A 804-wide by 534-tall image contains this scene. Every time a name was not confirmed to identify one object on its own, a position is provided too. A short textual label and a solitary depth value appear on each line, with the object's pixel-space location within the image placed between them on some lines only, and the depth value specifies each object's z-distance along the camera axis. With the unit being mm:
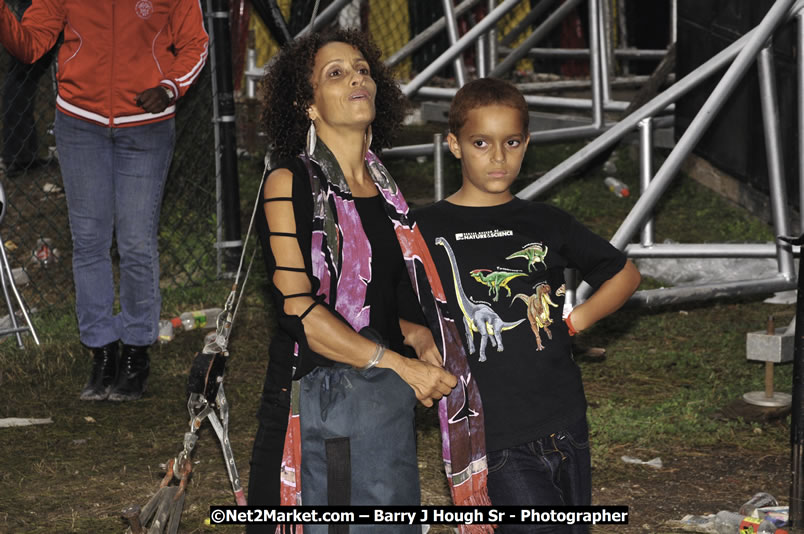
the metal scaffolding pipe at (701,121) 5633
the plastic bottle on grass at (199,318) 7141
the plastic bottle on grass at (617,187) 9729
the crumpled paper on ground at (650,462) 4891
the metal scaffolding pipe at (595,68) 7711
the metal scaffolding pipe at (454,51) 7270
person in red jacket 5484
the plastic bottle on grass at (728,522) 4145
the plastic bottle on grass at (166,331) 6898
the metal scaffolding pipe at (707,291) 5781
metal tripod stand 6620
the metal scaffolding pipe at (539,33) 8674
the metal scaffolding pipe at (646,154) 6031
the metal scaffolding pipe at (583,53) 12148
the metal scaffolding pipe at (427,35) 8628
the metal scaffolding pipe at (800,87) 5785
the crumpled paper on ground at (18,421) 5590
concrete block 5262
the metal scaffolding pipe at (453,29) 7664
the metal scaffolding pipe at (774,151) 5977
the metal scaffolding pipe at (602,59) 7845
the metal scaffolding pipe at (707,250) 5969
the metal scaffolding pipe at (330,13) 7430
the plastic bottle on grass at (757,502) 4270
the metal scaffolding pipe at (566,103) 8804
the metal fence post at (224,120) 7797
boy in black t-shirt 3076
